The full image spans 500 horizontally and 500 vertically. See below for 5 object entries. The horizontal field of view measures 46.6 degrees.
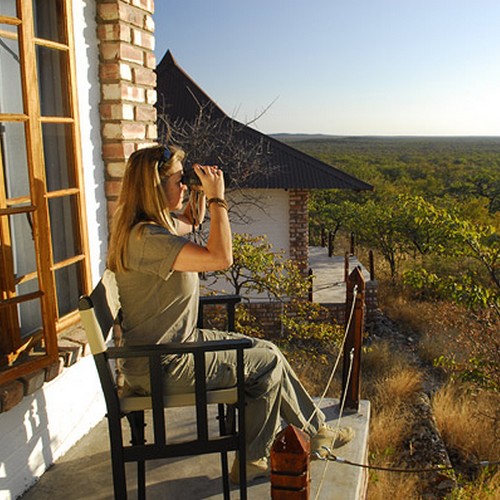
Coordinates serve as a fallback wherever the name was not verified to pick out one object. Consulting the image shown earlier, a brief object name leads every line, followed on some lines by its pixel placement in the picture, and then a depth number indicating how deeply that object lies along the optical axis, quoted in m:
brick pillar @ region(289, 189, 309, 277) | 10.87
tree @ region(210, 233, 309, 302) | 6.93
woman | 2.35
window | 2.58
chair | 2.23
